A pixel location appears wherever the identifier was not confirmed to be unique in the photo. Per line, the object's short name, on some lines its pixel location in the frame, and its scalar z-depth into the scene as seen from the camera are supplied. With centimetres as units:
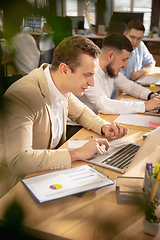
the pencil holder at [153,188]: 78
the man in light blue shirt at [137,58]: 276
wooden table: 70
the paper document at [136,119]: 164
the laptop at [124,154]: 105
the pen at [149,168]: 84
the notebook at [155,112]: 182
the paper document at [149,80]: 269
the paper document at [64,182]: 87
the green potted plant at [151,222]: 67
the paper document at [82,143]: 128
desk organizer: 80
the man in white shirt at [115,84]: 185
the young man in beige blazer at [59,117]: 107
